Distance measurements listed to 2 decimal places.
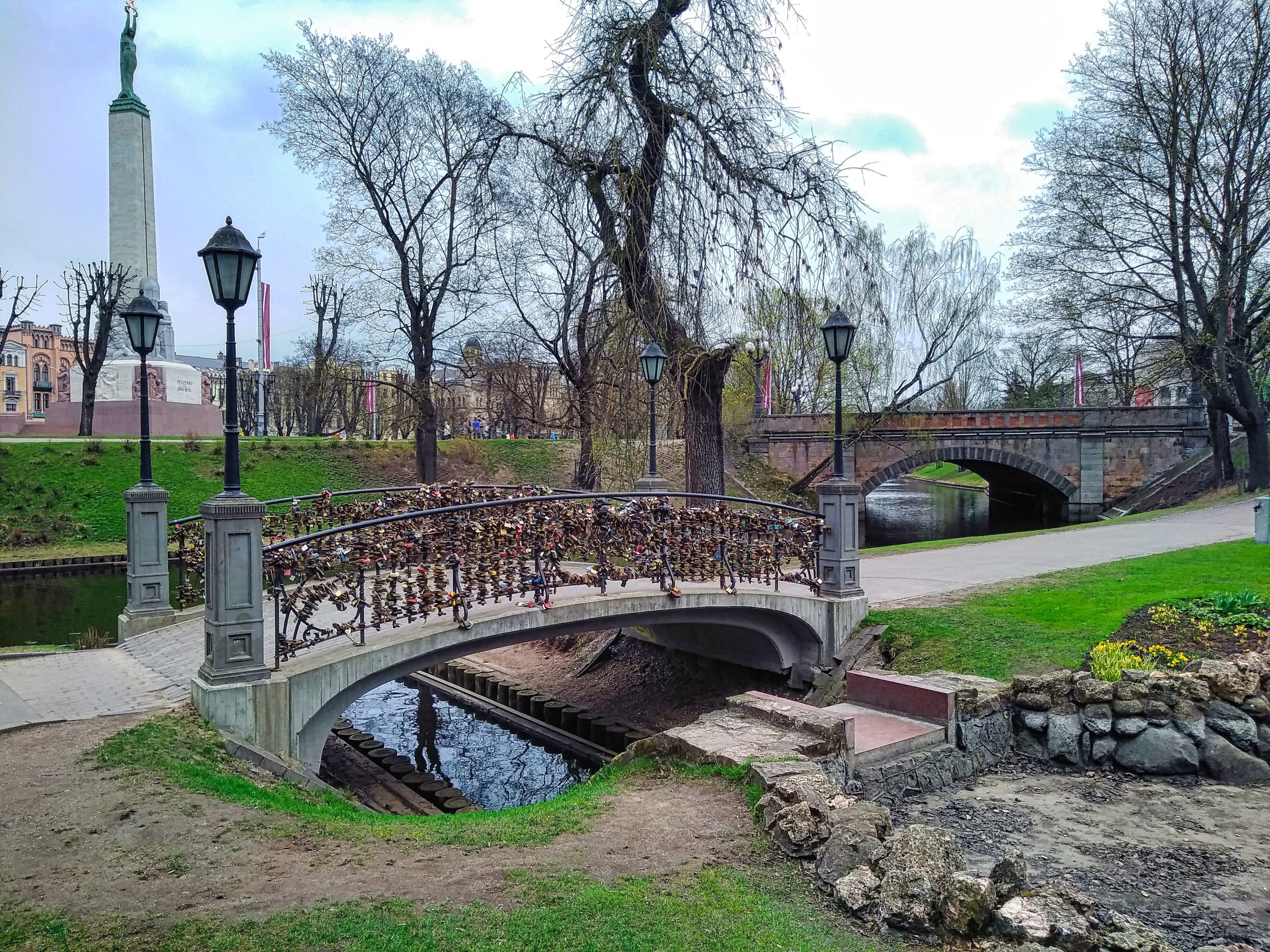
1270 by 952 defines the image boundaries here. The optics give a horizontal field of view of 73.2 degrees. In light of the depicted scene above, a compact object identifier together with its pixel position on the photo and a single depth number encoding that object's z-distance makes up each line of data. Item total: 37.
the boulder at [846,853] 4.61
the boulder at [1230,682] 7.52
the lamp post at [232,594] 6.21
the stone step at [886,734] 6.95
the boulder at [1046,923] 3.91
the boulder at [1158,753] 7.29
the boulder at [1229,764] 7.16
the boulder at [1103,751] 7.51
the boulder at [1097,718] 7.54
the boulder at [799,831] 4.92
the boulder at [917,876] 4.16
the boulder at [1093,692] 7.63
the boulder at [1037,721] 7.75
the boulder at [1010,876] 4.27
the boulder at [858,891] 4.35
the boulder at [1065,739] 7.62
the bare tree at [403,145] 24.80
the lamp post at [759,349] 13.65
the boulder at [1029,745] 7.75
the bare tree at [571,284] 13.16
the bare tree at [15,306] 33.44
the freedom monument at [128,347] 28.89
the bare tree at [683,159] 12.37
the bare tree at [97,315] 30.53
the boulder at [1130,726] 7.45
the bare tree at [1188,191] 22.62
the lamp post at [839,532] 10.56
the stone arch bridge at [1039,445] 32.66
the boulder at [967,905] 4.10
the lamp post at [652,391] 11.66
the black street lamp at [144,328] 9.10
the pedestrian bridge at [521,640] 6.40
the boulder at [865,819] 4.88
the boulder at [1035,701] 7.77
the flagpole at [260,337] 34.94
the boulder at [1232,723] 7.35
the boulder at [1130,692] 7.57
